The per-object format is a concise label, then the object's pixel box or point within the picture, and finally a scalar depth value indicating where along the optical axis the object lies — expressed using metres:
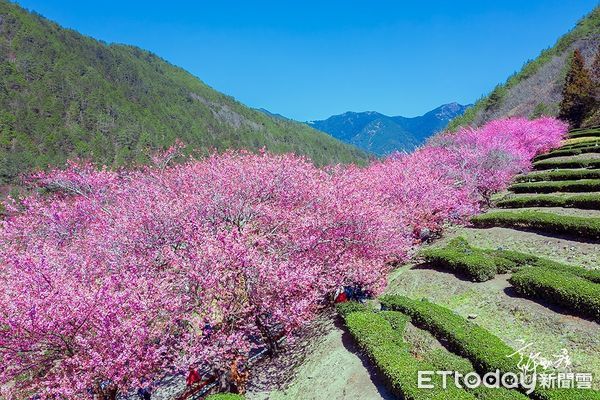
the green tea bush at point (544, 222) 13.94
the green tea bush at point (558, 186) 19.84
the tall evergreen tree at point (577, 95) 47.19
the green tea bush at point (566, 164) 23.89
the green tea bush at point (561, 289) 9.03
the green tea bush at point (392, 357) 7.42
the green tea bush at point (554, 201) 17.03
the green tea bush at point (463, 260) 12.52
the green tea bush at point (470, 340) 6.93
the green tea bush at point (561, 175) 21.86
